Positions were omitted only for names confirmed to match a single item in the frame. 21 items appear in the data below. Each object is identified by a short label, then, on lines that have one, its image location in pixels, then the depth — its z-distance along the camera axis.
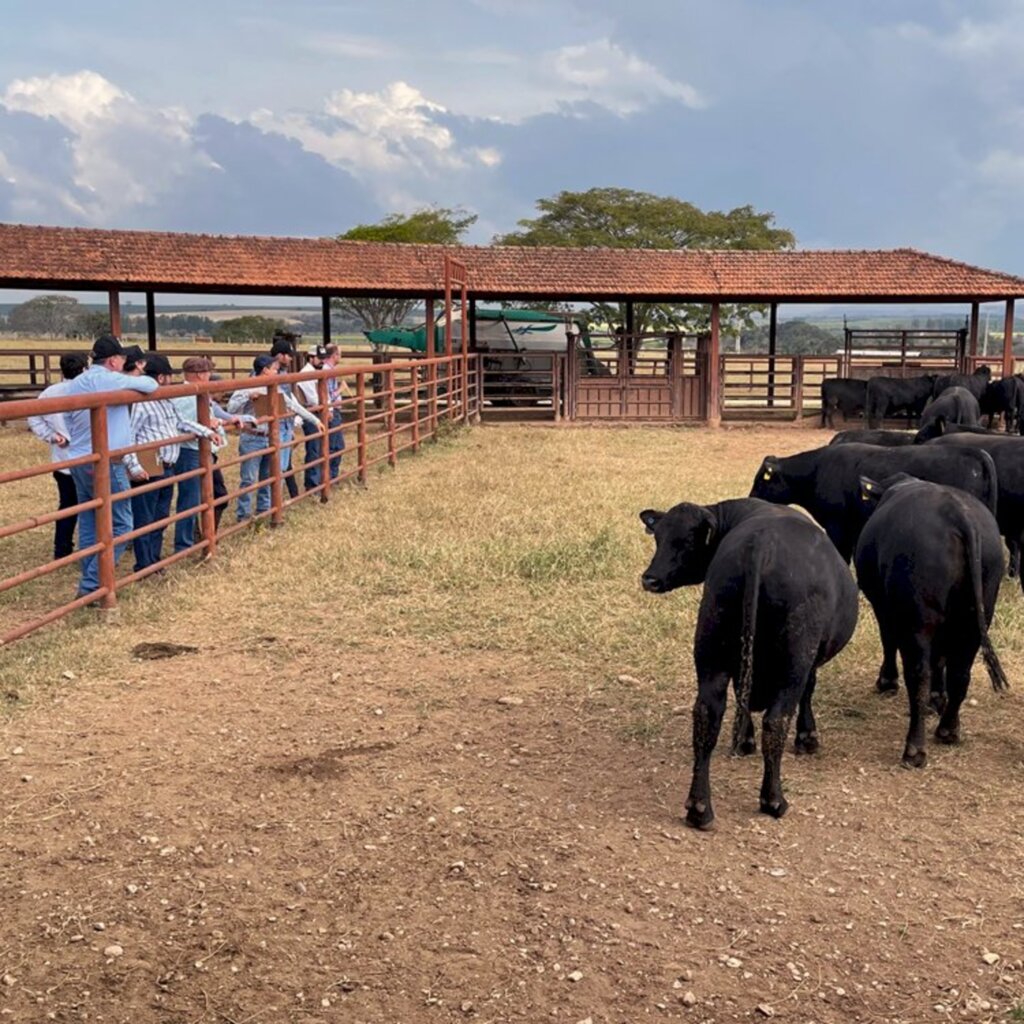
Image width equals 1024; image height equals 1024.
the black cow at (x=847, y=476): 6.41
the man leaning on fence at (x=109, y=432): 6.38
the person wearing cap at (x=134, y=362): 7.46
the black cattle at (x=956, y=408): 12.17
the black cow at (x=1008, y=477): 6.91
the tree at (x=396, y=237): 41.69
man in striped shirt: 7.04
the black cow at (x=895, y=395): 18.89
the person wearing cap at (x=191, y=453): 7.62
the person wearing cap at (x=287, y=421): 9.38
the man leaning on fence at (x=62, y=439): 6.62
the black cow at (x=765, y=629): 3.65
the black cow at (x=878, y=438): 7.72
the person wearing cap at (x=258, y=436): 8.75
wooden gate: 19.78
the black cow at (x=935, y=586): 4.18
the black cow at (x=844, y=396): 19.50
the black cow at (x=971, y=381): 17.92
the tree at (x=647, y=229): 38.66
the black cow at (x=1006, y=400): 16.69
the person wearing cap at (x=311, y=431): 10.28
